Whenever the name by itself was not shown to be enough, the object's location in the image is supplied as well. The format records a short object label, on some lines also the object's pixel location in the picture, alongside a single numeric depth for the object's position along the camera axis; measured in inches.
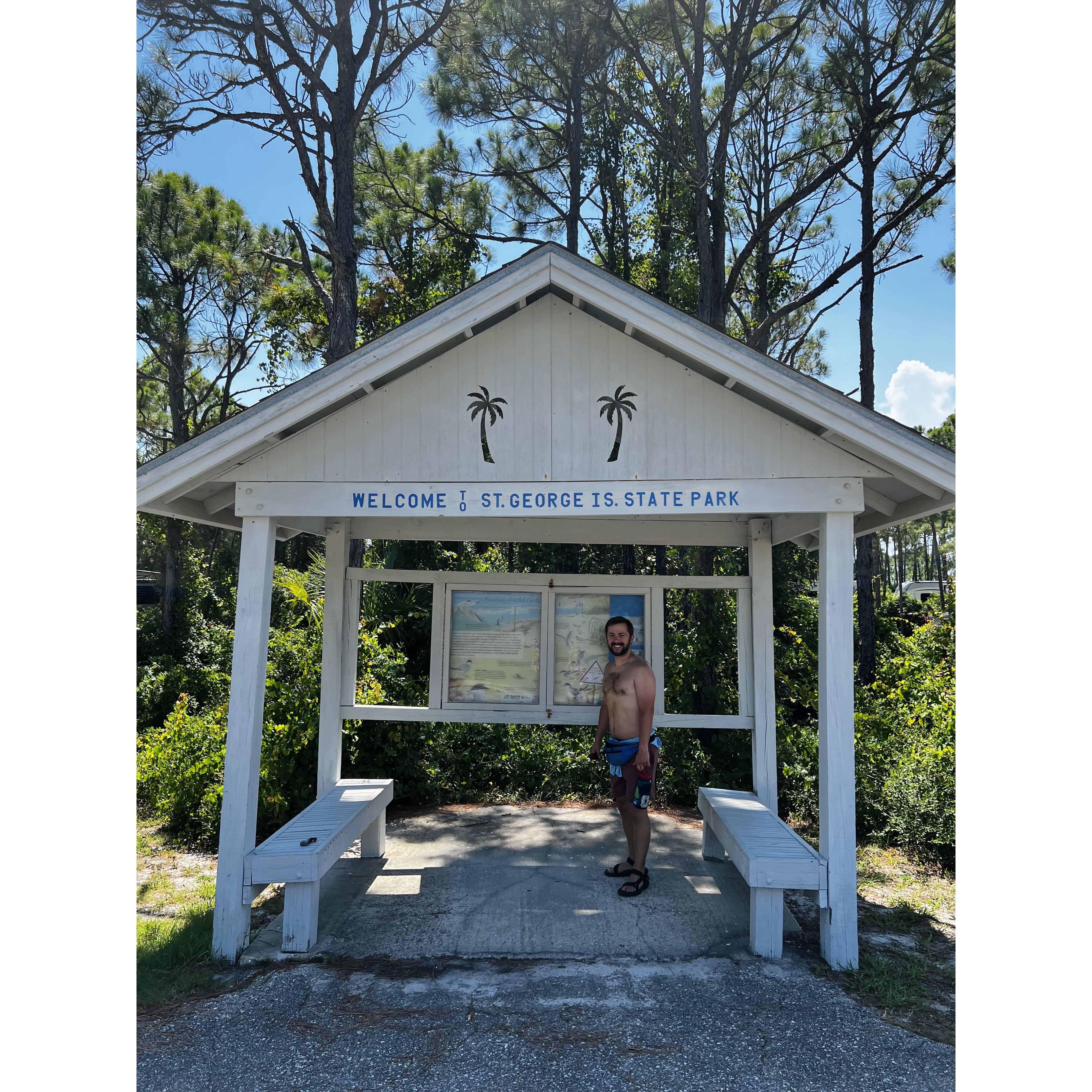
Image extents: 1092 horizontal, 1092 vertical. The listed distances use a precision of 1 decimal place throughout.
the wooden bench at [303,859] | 203.6
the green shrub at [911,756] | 311.3
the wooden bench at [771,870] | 201.8
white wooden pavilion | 199.5
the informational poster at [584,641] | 282.0
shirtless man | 238.2
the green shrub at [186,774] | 329.4
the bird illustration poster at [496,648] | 281.3
